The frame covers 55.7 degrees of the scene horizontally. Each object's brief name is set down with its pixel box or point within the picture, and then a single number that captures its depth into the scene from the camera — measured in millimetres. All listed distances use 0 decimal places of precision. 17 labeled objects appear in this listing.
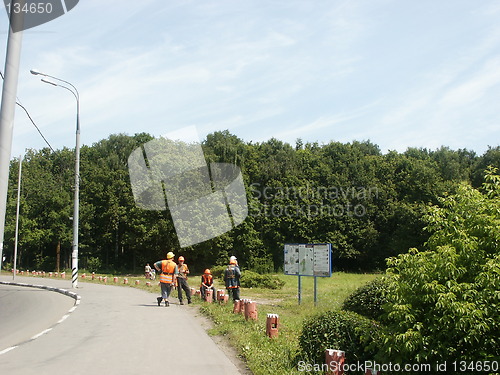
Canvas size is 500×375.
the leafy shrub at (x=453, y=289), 5484
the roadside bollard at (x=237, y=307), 14875
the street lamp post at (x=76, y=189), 26406
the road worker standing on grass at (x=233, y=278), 18219
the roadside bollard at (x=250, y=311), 12922
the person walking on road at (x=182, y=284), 19375
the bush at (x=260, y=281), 34594
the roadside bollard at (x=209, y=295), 19453
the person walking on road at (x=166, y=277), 17828
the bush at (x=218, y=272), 42438
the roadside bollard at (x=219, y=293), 18589
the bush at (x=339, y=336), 7398
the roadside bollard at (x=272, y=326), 10422
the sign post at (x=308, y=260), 20109
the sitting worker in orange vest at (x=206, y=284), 19919
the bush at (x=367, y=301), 10838
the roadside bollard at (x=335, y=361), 6879
